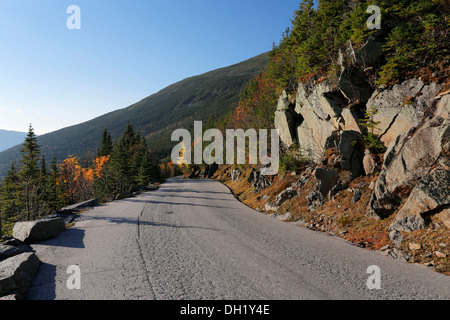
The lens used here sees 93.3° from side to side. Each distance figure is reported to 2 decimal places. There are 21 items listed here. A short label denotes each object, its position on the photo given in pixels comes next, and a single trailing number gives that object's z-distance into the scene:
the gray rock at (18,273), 4.13
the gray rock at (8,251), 5.70
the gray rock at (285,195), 12.94
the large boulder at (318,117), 13.11
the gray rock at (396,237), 6.60
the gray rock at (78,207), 12.67
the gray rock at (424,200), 6.39
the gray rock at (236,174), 32.76
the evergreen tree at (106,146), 58.09
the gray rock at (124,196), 19.63
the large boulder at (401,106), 8.51
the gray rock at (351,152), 10.69
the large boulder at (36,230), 7.75
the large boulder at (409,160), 6.96
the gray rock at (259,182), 18.19
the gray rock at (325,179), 11.13
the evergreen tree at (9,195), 28.72
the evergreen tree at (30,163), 27.70
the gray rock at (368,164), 9.92
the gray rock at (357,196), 9.54
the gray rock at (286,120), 17.76
